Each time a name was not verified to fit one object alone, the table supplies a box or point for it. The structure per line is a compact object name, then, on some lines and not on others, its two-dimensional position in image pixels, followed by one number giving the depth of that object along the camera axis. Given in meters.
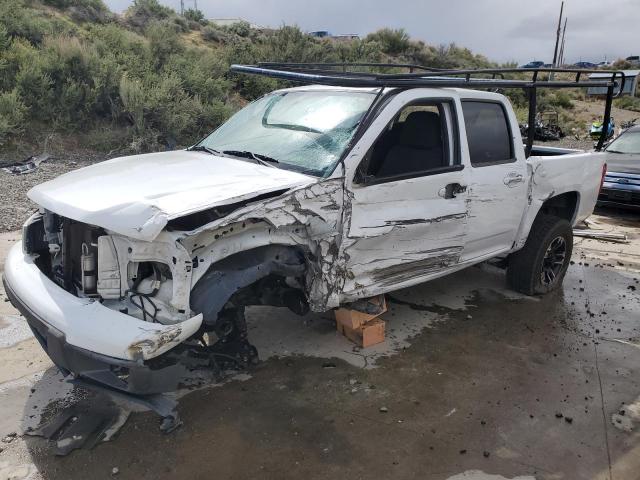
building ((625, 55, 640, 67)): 52.09
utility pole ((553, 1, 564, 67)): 42.19
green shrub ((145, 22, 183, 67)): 14.72
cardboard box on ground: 4.23
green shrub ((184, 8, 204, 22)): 24.00
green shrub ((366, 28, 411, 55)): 28.89
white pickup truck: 2.86
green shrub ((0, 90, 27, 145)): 9.53
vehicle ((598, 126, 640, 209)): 8.74
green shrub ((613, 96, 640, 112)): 32.00
